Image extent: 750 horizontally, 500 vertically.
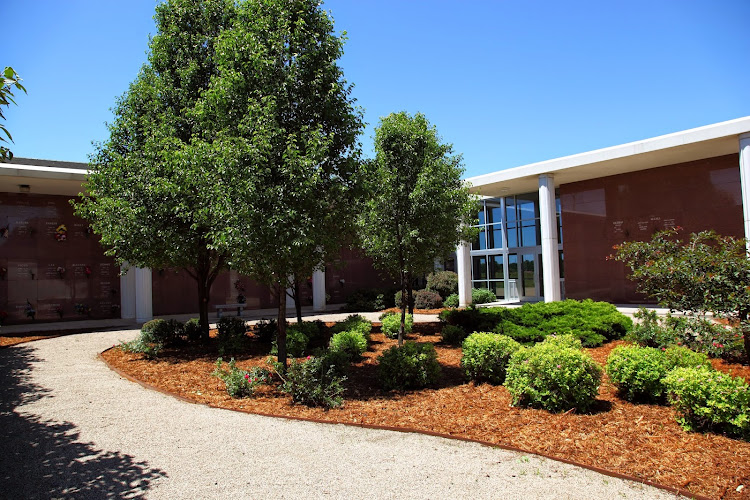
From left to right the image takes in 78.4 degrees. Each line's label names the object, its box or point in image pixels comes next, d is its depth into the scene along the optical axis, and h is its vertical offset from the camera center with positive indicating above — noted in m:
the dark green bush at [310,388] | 6.16 -1.57
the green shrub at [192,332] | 11.70 -1.38
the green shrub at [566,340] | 7.56 -1.26
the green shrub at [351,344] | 9.37 -1.49
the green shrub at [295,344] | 9.54 -1.49
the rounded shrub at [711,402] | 4.55 -1.44
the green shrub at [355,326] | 11.20 -1.35
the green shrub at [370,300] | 21.23 -1.38
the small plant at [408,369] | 7.01 -1.53
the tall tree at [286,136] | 6.18 +1.98
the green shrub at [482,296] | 22.65 -1.45
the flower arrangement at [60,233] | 17.39 +1.85
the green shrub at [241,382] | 6.66 -1.57
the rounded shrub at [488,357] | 7.04 -1.38
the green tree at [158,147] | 9.46 +2.86
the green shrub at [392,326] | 11.96 -1.46
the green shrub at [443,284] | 22.22 -0.78
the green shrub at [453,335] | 10.68 -1.56
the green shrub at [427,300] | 20.44 -1.40
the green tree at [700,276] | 4.73 -0.18
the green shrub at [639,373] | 5.75 -1.41
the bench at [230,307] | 18.10 -1.35
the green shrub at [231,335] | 10.27 -1.41
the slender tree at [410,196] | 8.74 +1.42
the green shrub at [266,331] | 11.51 -1.42
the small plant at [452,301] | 21.23 -1.52
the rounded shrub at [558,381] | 5.56 -1.43
